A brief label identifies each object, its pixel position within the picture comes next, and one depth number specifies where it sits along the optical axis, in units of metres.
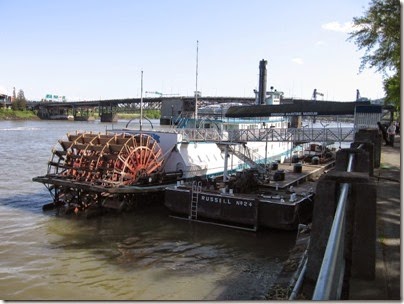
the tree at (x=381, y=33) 18.94
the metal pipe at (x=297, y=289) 4.82
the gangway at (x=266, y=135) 23.30
